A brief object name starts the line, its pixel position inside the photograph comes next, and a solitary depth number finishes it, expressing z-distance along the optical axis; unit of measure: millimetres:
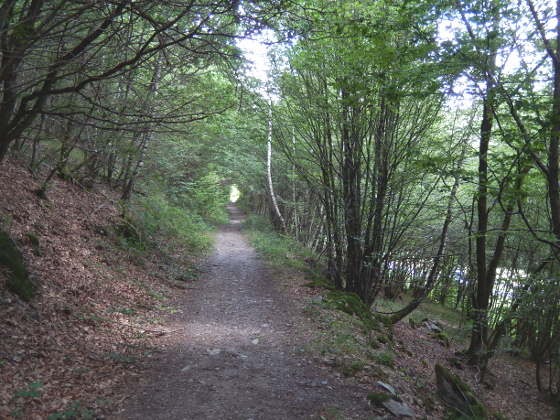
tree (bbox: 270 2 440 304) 7883
